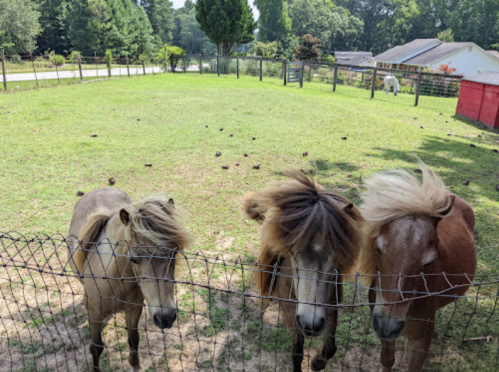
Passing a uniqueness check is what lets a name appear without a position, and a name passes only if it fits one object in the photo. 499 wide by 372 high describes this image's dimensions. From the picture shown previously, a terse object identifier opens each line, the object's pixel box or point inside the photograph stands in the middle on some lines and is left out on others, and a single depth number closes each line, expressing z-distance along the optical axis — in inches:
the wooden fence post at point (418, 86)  752.3
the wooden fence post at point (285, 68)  1031.2
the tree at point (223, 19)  1713.8
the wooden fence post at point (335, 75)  896.3
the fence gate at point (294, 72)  1062.4
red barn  527.8
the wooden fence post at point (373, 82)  827.4
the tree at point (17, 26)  1689.2
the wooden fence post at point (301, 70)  976.8
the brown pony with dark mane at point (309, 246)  99.3
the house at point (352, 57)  2630.4
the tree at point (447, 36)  2613.7
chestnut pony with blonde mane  96.0
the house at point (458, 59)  1676.9
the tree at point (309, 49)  1852.5
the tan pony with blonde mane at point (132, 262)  103.1
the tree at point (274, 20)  3196.4
